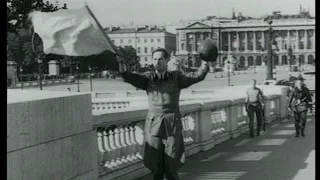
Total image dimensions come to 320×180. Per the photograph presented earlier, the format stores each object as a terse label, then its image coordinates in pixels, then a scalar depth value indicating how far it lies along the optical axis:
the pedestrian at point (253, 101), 15.22
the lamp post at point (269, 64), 32.15
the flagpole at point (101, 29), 5.48
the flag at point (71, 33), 5.41
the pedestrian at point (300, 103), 14.45
